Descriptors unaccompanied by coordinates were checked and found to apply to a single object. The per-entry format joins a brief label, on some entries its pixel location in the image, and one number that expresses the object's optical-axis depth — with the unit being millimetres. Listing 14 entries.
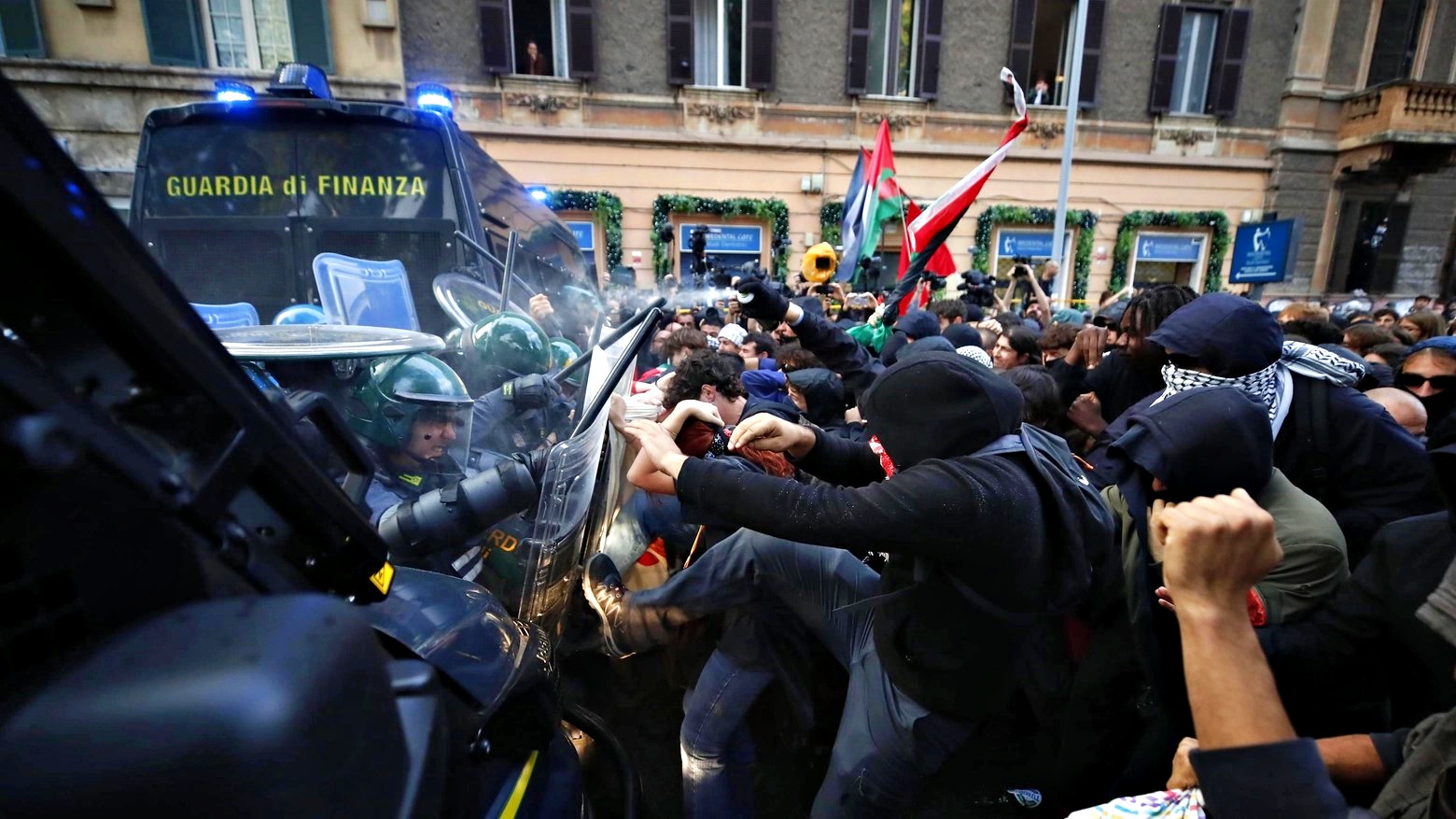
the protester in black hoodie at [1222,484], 1544
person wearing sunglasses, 2748
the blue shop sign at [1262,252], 10041
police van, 3820
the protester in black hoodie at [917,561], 1473
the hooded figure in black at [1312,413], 2025
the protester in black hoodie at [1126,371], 2930
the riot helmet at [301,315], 3207
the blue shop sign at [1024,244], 15195
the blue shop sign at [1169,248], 15695
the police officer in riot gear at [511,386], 2277
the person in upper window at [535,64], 12961
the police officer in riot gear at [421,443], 1747
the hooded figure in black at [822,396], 3596
